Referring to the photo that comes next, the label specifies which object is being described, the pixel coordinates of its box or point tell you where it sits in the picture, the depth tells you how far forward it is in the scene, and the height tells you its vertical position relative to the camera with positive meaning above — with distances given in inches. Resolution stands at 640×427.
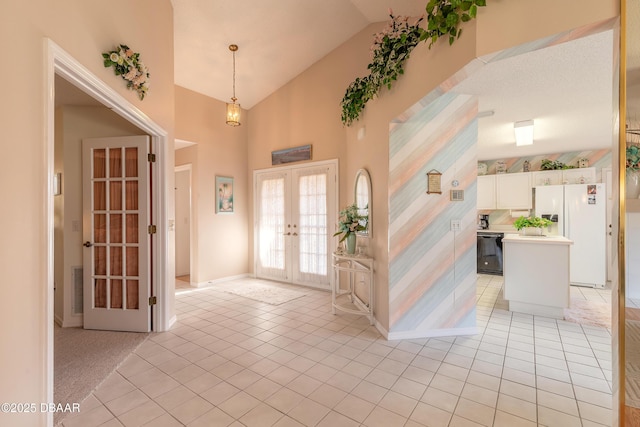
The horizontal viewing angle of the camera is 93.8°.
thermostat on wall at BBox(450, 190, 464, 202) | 122.3 +6.8
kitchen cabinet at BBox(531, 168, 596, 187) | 213.8 +25.7
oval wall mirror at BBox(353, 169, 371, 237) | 138.7 +8.2
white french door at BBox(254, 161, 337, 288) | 189.8 -6.7
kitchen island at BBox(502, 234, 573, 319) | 139.5 -30.3
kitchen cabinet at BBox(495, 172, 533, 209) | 230.6 +16.4
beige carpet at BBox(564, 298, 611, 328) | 135.7 -50.0
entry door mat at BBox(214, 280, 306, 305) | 174.4 -49.9
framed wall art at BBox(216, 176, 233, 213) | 213.5 +13.3
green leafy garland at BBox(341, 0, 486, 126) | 75.0 +53.2
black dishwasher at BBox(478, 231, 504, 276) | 232.8 -32.5
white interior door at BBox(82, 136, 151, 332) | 124.9 -9.8
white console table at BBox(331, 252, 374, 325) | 133.2 -37.8
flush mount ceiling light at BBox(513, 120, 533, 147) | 153.8 +41.8
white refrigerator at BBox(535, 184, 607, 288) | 194.7 -11.0
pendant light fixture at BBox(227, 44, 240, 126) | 162.7 +54.4
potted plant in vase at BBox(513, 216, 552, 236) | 156.6 -7.2
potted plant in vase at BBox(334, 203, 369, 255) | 142.3 -6.1
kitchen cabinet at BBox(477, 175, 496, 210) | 244.8 +16.3
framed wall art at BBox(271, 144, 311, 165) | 196.5 +39.5
